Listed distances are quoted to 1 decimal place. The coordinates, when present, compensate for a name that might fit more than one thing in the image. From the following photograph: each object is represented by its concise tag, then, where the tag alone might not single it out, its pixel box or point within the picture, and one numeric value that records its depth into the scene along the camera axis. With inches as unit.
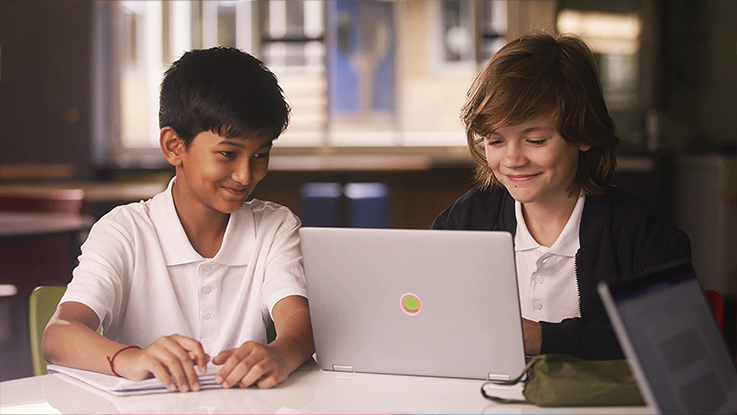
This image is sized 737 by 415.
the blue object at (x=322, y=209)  245.3
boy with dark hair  77.2
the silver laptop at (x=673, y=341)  59.6
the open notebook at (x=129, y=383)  68.4
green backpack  66.3
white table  66.6
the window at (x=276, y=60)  291.1
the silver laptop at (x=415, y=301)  68.0
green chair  78.2
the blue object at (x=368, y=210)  241.9
